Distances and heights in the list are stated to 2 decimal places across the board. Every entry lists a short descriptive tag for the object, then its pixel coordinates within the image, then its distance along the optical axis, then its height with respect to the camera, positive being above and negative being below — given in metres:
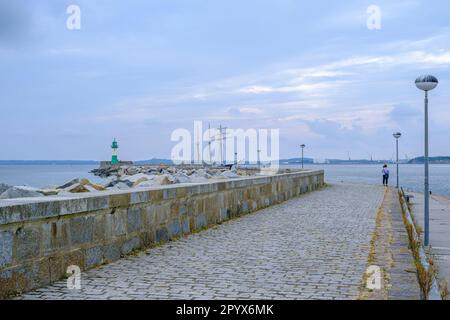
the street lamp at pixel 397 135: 33.22 +1.05
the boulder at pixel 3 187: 15.40 -0.91
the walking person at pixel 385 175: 36.25 -1.48
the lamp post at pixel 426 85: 10.05 +1.24
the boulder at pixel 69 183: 18.30 -0.98
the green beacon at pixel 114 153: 92.00 +0.10
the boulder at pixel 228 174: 30.88 -1.19
